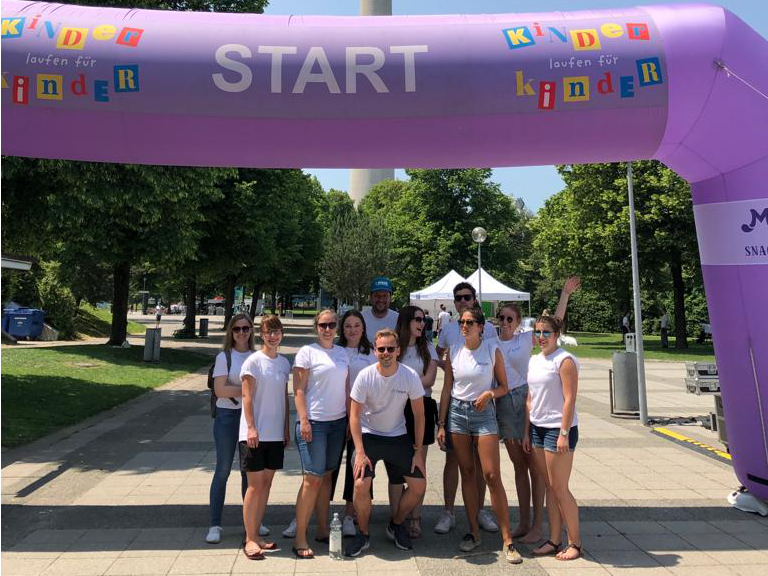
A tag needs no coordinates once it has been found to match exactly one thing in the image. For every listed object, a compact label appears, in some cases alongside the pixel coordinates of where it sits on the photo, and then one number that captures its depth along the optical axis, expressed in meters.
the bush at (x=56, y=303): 25.05
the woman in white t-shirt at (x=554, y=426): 4.37
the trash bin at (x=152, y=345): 17.97
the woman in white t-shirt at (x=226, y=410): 4.64
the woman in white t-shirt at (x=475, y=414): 4.50
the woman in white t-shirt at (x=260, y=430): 4.40
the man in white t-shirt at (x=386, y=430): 4.39
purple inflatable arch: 4.75
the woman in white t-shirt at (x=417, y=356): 4.81
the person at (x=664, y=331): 27.28
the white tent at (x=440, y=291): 23.09
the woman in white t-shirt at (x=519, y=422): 4.79
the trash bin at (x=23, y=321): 22.47
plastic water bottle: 4.36
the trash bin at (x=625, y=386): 10.41
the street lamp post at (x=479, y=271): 21.12
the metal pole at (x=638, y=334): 9.68
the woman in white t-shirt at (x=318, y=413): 4.46
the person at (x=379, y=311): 5.34
